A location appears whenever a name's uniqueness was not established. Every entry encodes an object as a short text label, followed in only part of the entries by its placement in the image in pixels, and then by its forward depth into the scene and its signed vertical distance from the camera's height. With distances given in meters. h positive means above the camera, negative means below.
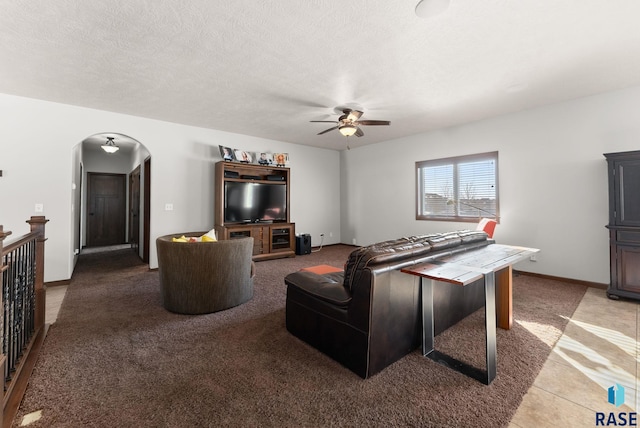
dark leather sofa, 1.73 -0.67
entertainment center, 5.14 +0.20
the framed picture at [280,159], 5.84 +1.27
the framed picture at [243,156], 5.28 +1.22
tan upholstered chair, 2.73 -0.61
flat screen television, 5.24 +0.30
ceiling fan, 3.82 +1.37
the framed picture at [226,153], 5.05 +1.22
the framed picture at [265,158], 5.61 +1.23
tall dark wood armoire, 3.09 -0.11
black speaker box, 6.05 -0.66
